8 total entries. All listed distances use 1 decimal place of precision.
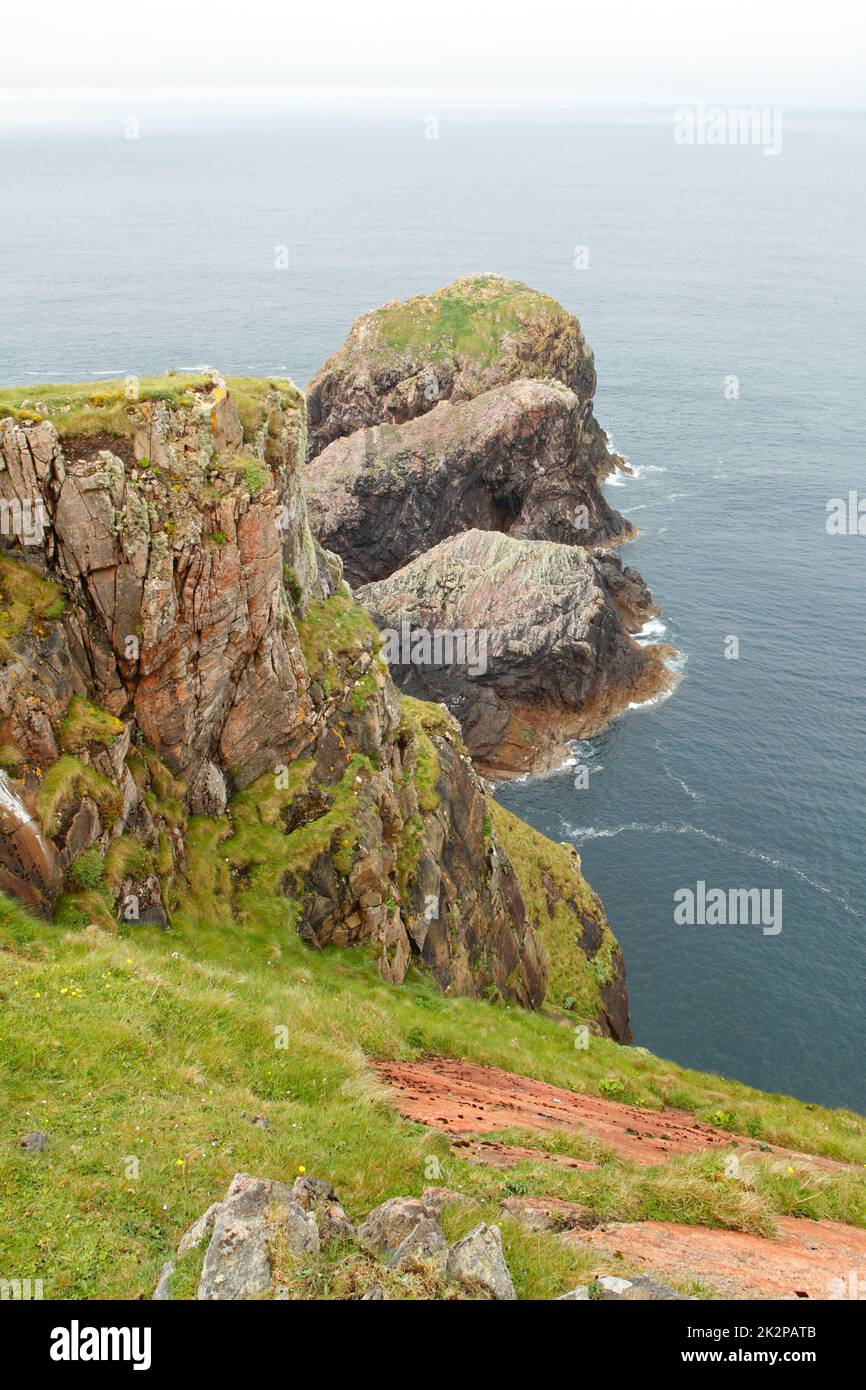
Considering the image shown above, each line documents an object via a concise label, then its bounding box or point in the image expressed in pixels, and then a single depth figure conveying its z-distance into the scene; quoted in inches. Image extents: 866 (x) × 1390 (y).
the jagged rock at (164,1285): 550.0
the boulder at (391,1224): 601.6
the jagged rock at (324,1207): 599.2
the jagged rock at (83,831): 1080.8
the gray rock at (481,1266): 543.2
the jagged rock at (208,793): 1341.0
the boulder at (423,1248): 559.0
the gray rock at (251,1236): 530.3
